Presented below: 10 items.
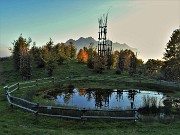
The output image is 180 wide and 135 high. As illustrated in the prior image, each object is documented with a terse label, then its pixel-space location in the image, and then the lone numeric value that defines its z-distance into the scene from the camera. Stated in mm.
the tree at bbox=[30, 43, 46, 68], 41609
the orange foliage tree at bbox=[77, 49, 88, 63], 48520
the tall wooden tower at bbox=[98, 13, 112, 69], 42329
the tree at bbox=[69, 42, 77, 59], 59146
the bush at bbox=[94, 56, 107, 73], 37884
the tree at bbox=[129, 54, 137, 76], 41759
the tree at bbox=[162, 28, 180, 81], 40451
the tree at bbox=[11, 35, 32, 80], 34434
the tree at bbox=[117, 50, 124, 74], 43018
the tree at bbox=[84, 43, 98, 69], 41007
